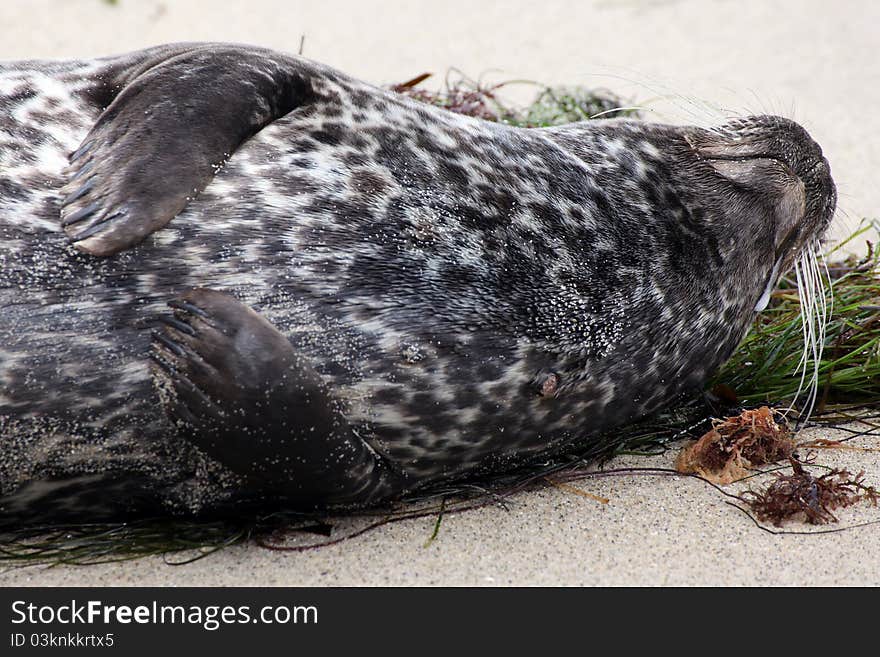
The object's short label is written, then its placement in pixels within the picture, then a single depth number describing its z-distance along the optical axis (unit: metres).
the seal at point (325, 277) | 5.82
